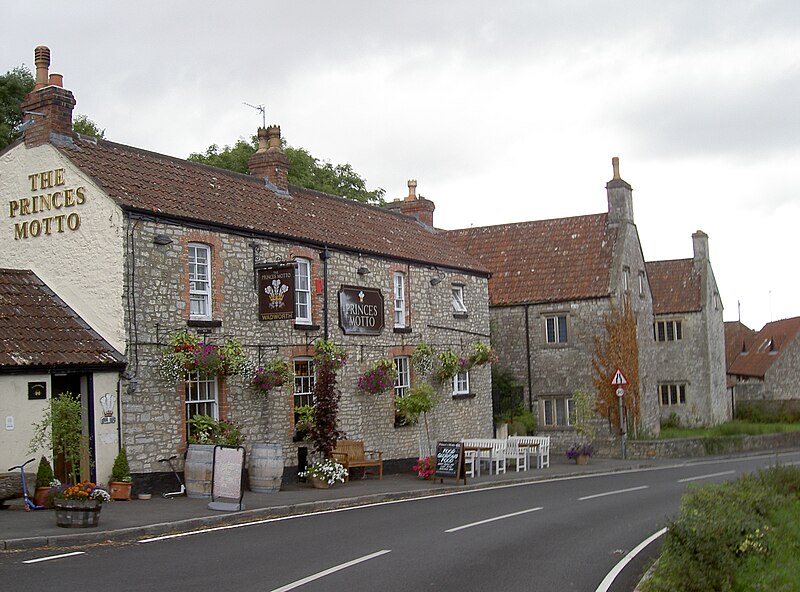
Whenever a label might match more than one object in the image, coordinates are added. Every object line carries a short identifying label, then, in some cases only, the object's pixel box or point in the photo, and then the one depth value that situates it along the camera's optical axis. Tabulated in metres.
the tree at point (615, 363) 37.88
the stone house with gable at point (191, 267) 20.28
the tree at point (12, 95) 35.84
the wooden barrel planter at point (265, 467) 21.36
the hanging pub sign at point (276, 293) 22.34
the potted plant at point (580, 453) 32.25
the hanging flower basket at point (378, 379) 26.09
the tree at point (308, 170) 46.06
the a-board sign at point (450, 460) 23.95
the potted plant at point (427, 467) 25.02
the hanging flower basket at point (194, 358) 20.48
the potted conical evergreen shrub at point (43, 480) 18.03
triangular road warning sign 33.31
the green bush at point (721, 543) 9.91
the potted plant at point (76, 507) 14.95
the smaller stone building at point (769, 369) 58.50
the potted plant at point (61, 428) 17.73
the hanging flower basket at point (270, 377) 22.52
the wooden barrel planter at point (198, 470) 20.02
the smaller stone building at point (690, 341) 48.50
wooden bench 24.56
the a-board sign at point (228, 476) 17.66
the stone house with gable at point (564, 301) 38.91
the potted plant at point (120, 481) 19.31
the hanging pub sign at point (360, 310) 26.20
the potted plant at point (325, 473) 23.03
